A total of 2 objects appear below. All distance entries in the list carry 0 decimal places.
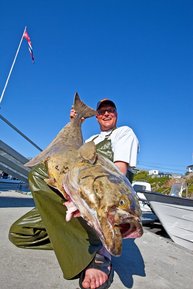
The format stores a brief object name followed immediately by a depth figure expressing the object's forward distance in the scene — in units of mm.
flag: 19062
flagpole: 16150
